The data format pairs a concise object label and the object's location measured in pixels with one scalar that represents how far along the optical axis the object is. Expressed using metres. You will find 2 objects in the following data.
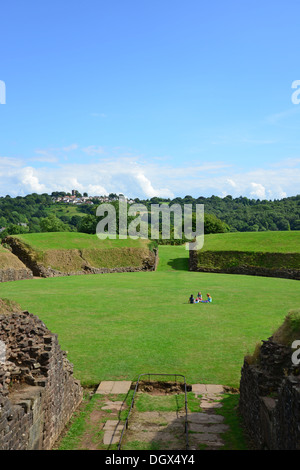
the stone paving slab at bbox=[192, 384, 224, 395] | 14.12
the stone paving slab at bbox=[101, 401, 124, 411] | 13.04
